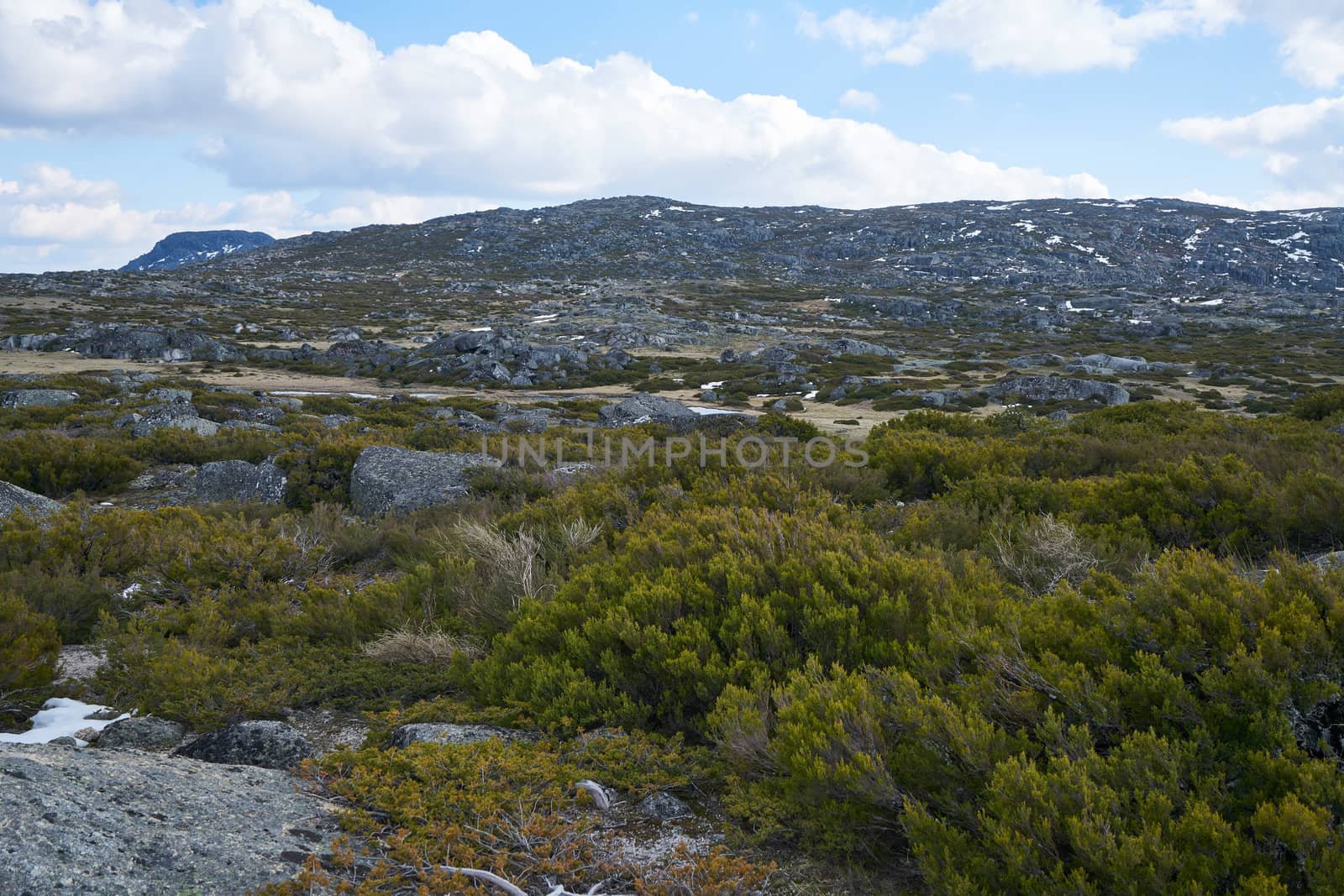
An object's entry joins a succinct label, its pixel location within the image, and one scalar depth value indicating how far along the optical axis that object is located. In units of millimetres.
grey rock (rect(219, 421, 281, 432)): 13541
